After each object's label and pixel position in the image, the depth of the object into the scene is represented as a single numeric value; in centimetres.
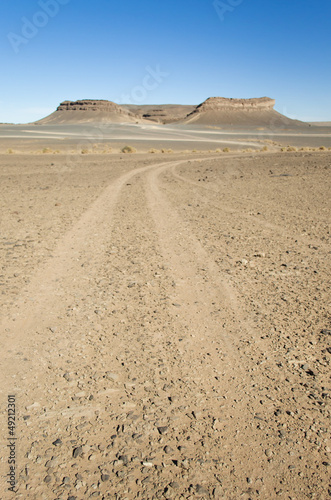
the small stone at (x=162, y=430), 250
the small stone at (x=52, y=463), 225
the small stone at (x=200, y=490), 210
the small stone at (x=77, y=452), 231
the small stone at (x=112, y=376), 300
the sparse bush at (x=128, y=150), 3684
